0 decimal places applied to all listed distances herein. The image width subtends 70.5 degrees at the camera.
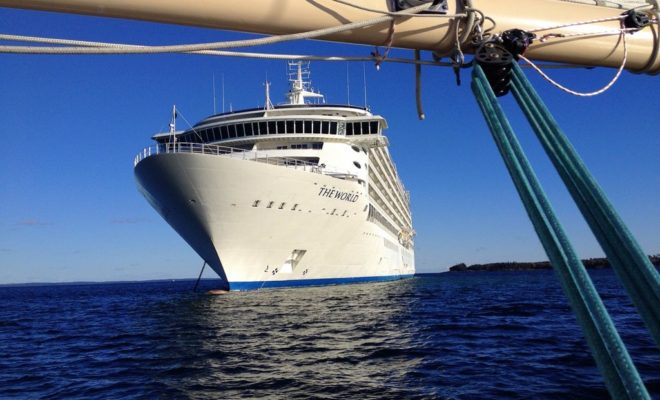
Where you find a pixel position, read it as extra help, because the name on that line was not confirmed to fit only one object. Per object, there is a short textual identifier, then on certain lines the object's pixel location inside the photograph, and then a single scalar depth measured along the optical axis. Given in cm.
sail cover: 360
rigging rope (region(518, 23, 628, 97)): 307
